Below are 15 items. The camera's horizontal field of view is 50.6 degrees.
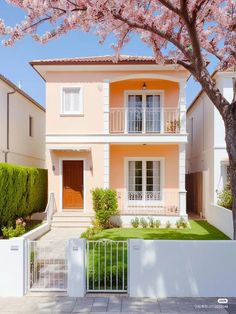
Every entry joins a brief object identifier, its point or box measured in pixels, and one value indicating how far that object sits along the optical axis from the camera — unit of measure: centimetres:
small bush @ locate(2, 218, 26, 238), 948
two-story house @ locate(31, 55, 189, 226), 1278
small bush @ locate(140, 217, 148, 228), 1202
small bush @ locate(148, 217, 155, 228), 1203
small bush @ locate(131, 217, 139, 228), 1201
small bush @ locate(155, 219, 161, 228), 1202
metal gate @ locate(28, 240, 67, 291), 579
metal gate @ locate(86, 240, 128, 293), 560
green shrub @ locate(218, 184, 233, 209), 1175
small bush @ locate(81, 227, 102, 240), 1008
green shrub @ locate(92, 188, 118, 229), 1186
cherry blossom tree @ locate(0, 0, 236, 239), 619
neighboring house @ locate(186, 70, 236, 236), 1225
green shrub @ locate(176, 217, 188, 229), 1188
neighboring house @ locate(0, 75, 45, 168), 1333
